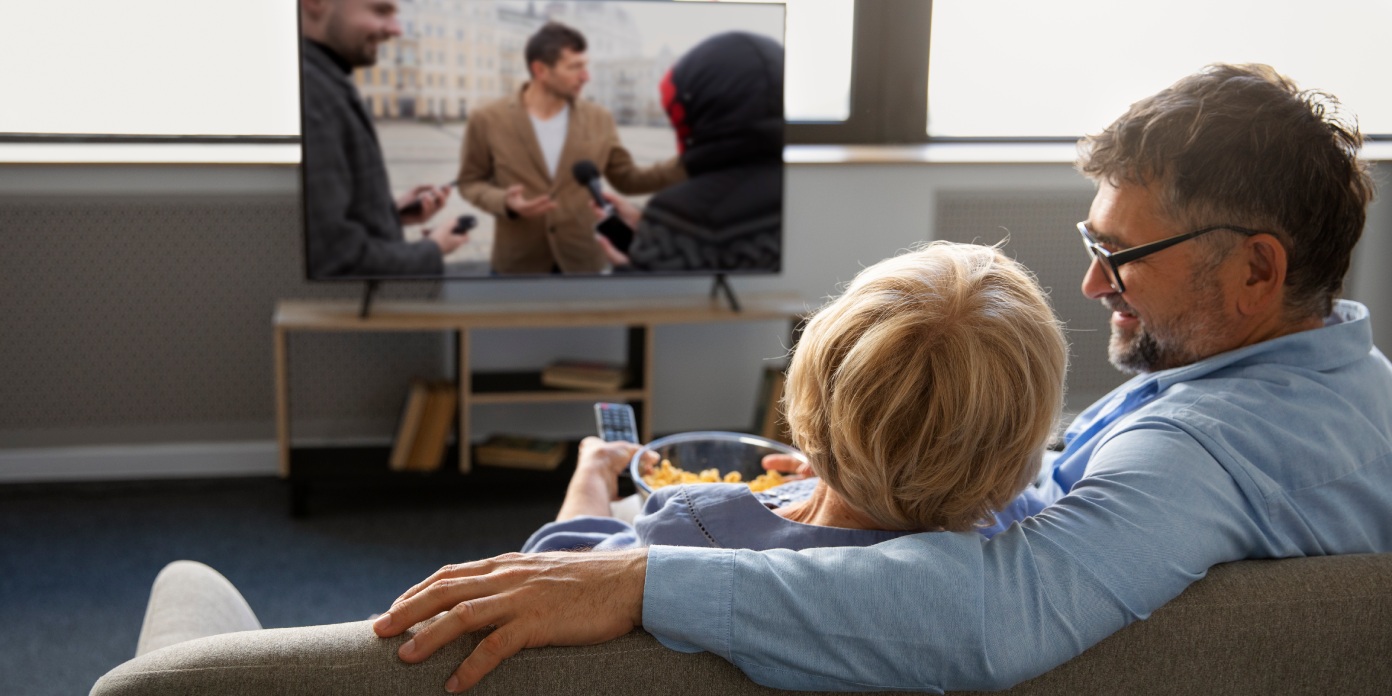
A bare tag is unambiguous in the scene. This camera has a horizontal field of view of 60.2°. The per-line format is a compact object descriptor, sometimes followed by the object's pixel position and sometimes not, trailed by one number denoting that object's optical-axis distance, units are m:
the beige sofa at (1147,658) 0.90
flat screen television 3.12
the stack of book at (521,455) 3.40
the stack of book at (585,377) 3.39
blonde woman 1.02
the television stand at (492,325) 3.17
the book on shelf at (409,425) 3.32
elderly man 0.94
